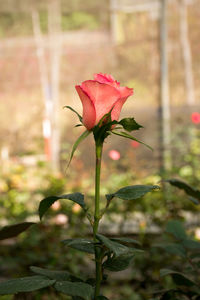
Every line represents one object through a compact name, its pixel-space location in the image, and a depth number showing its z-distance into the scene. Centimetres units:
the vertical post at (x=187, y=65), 395
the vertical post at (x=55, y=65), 402
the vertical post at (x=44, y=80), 404
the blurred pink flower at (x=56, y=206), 254
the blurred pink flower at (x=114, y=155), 368
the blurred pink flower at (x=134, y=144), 386
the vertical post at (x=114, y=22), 398
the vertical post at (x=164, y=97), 393
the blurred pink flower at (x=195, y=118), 376
